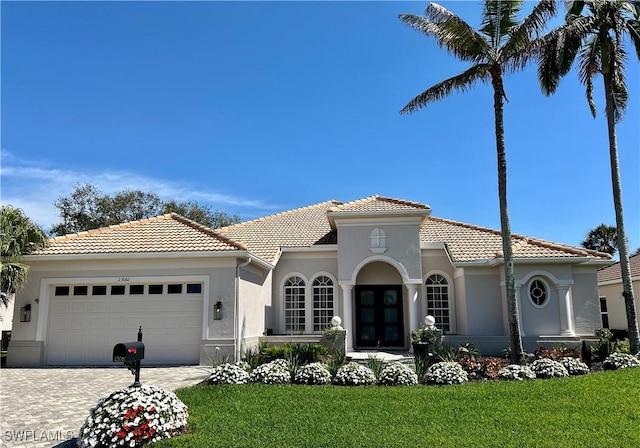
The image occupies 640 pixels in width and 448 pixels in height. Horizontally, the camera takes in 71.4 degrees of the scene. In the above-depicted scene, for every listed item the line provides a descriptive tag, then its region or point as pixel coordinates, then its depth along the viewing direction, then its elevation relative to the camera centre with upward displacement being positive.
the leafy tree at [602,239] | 38.50 +5.66
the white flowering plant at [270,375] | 10.10 -1.52
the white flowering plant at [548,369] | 10.62 -1.53
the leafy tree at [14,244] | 13.47 +2.02
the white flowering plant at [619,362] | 11.52 -1.48
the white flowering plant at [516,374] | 10.43 -1.59
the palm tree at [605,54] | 13.81 +7.99
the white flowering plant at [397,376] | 9.93 -1.56
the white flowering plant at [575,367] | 11.25 -1.55
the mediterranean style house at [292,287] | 14.41 +0.74
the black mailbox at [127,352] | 6.45 -0.63
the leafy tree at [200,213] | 39.08 +8.54
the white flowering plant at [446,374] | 10.03 -1.54
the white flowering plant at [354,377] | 9.96 -1.56
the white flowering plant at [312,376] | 10.16 -1.55
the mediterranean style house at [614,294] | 21.48 +0.56
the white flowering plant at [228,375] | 10.03 -1.51
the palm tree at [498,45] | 12.84 +7.57
